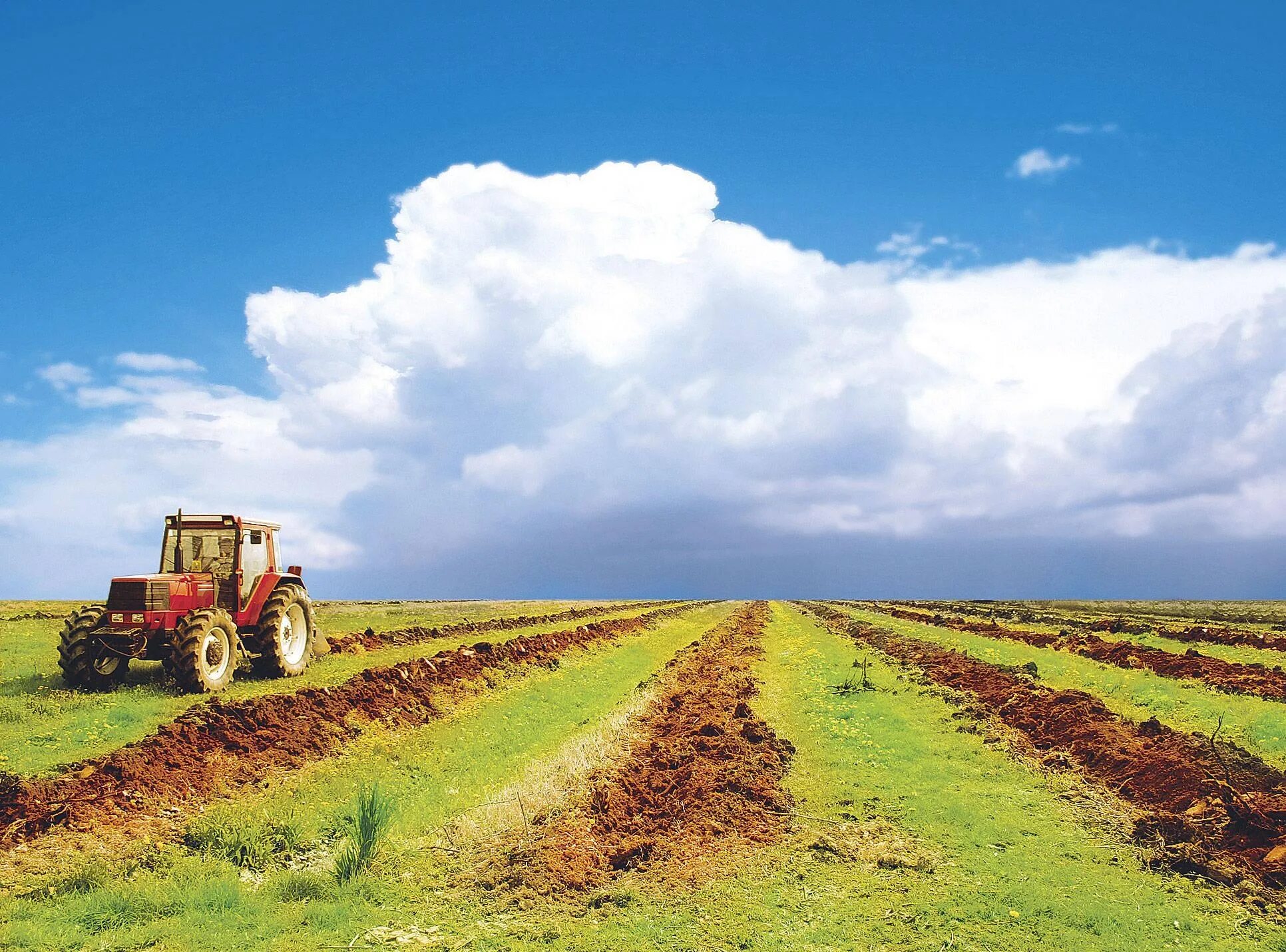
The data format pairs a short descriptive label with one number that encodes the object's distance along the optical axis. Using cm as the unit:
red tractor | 1867
